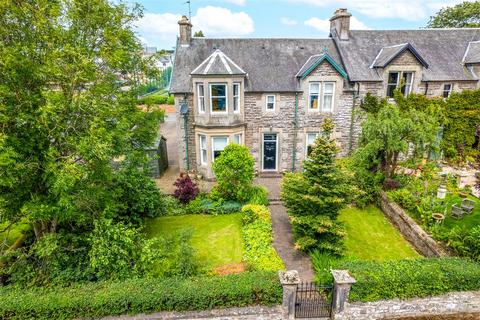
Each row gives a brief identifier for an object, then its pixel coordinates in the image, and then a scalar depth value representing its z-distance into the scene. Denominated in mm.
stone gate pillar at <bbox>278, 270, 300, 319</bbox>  9133
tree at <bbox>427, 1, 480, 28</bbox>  35625
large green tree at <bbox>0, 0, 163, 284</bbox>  8883
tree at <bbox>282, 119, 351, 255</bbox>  12422
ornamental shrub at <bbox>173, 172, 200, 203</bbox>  17453
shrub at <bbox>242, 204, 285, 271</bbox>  12039
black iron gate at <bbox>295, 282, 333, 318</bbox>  9695
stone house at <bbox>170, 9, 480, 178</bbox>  20109
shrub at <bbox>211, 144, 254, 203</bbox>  16656
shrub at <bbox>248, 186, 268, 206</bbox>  17141
